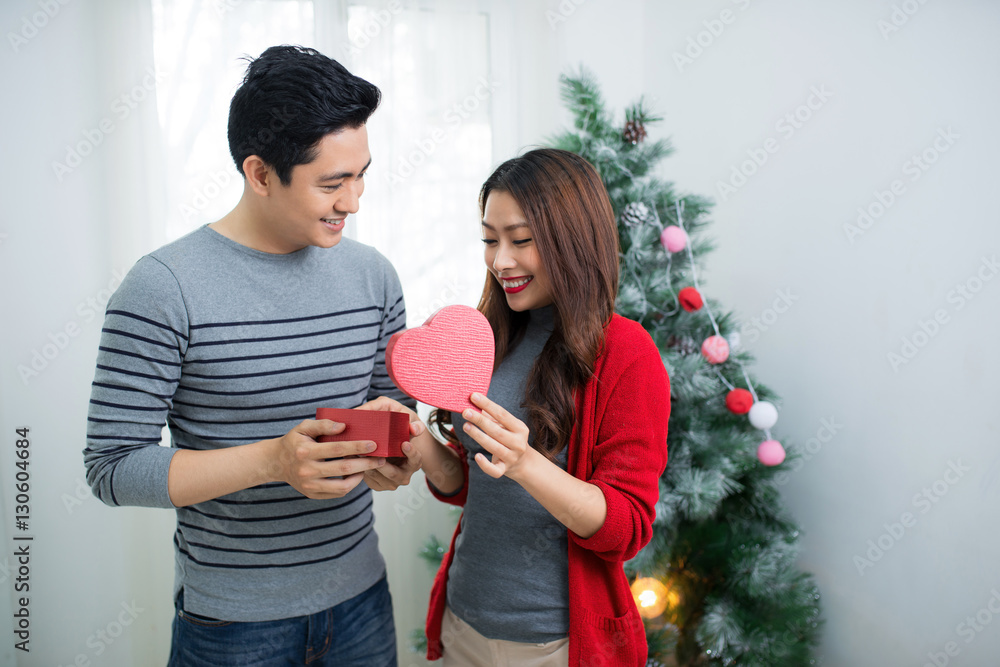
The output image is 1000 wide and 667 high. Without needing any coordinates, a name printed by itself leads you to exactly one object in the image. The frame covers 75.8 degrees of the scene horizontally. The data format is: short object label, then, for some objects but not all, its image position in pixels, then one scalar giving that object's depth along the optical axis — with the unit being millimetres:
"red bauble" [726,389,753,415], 1870
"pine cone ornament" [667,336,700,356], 1965
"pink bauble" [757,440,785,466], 1901
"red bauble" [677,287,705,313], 1857
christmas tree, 1864
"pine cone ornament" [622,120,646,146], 1907
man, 1061
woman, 1102
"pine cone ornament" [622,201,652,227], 1854
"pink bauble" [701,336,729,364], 1862
